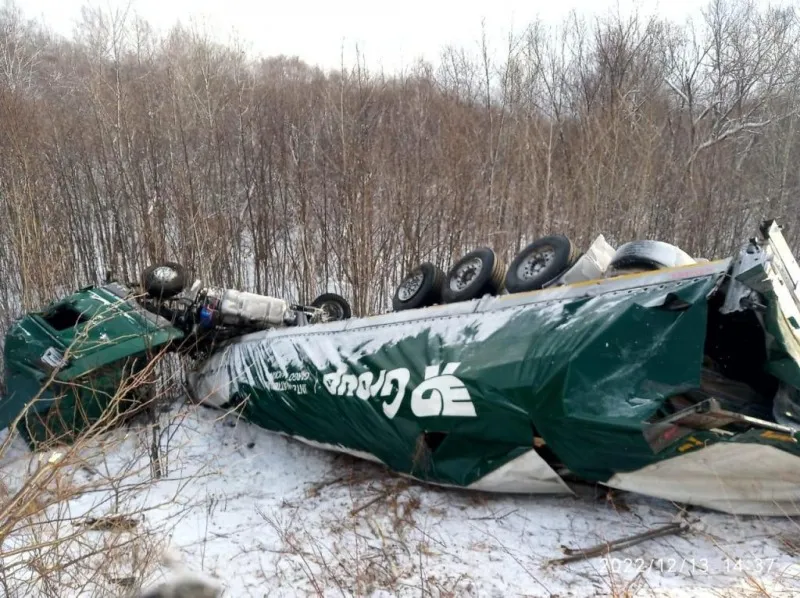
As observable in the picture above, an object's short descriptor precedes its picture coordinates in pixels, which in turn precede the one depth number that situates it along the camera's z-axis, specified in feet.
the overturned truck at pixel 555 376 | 10.44
